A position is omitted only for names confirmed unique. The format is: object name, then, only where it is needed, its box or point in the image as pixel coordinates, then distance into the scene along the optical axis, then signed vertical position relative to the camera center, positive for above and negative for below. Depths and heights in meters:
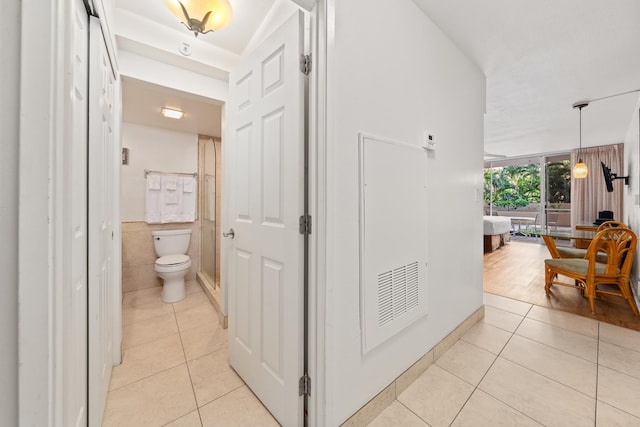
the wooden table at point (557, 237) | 3.25 -0.38
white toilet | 2.80 -0.56
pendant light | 4.39 +0.79
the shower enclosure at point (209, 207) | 3.25 +0.08
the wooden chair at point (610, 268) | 2.53 -0.57
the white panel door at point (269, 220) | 1.19 -0.04
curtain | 5.48 +0.61
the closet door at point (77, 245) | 0.68 -0.11
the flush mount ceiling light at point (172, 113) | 2.75 +1.12
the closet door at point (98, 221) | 1.09 -0.04
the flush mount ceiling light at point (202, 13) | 1.34 +1.13
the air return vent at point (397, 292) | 1.36 -0.46
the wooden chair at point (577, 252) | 3.31 -0.51
